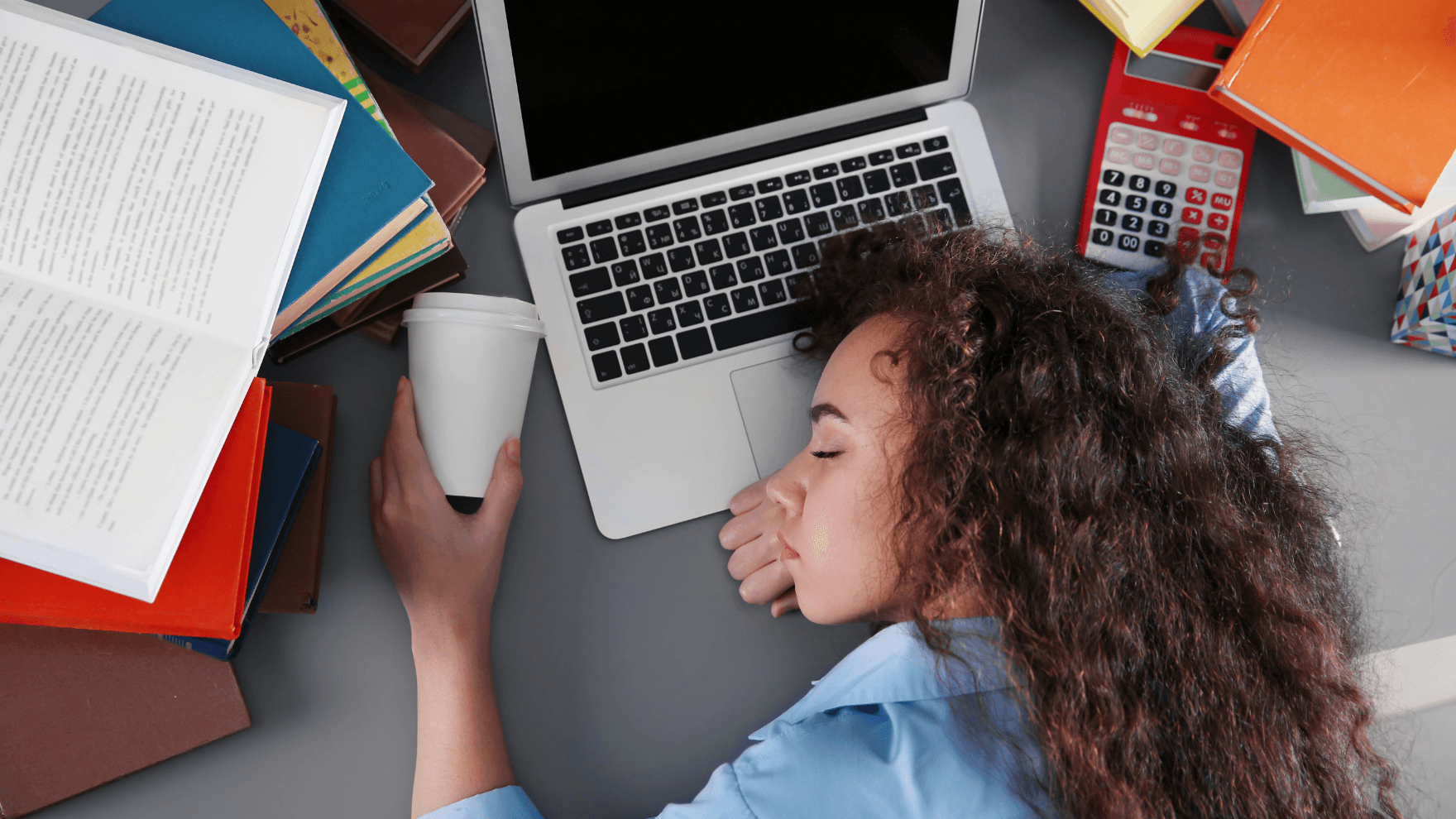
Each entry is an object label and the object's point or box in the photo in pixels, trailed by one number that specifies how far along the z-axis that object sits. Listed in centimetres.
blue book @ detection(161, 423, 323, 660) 62
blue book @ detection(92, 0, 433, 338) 60
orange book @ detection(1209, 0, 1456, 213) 75
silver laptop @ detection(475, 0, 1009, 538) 71
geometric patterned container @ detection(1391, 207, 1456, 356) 77
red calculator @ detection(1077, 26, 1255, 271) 80
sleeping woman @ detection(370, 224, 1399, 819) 60
